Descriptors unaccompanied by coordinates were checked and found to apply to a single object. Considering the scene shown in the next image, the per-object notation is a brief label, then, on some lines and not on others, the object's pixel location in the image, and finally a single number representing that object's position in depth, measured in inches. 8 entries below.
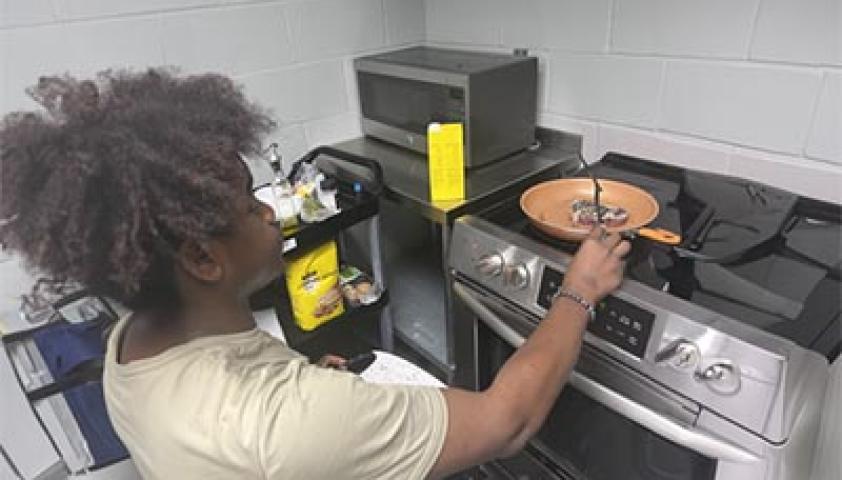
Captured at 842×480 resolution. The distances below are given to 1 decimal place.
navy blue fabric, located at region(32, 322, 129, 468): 39.0
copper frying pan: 37.3
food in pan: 38.4
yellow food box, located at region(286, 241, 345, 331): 47.5
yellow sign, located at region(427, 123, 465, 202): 46.0
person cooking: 21.9
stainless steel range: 27.8
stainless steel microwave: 50.6
